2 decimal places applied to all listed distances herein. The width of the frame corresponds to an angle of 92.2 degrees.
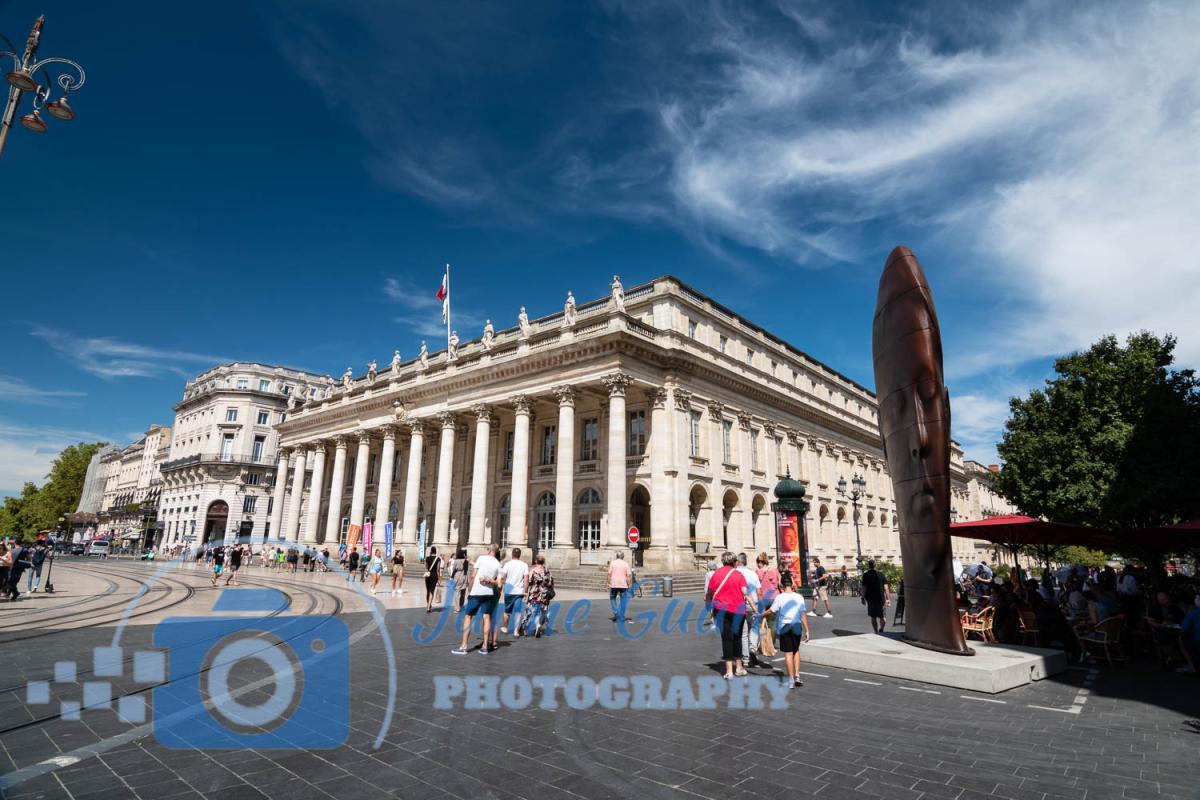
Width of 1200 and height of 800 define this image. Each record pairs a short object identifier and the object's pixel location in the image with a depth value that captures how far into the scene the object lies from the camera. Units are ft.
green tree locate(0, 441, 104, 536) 244.83
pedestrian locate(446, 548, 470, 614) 50.88
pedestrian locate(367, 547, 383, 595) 79.20
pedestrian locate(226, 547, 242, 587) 70.79
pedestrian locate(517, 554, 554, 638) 42.06
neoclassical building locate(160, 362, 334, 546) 197.88
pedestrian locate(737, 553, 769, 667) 29.76
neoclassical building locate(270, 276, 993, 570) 95.20
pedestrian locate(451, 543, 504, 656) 33.50
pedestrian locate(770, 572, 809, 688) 26.58
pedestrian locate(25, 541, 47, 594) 61.52
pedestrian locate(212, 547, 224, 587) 74.14
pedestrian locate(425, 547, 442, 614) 52.75
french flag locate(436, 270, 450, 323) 126.72
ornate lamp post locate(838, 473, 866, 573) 83.56
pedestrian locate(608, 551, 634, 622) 49.73
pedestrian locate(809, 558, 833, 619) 59.98
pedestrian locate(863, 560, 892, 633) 44.29
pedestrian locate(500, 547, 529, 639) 38.17
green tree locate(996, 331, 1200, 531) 56.80
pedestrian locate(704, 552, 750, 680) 28.53
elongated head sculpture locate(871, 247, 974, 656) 32.17
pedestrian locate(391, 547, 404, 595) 71.77
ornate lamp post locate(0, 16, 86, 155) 25.39
